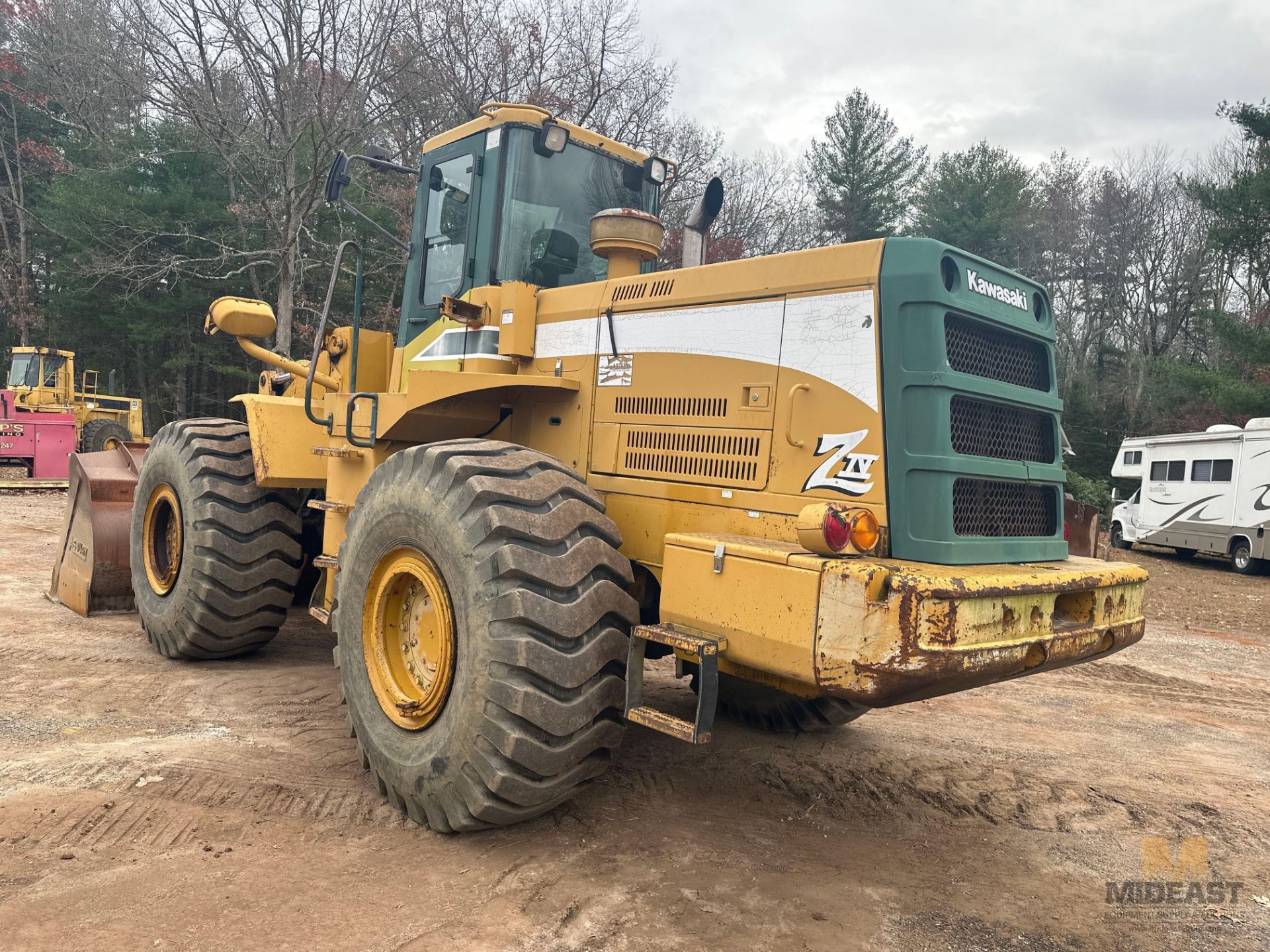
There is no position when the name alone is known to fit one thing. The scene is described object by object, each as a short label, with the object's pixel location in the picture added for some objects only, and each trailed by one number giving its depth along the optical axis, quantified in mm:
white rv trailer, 17547
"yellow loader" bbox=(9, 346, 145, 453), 22625
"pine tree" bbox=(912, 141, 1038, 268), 31891
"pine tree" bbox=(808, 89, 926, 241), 31844
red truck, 20203
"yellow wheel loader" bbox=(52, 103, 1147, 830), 3217
